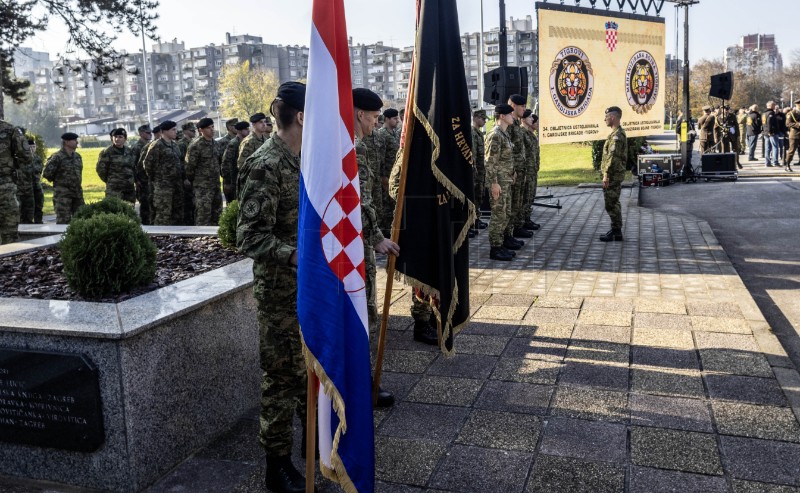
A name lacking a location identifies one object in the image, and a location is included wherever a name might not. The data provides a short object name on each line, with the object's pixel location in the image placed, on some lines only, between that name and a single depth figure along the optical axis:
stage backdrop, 12.23
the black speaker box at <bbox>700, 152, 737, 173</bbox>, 20.34
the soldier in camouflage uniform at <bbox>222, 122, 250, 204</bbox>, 13.75
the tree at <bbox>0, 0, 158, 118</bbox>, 13.81
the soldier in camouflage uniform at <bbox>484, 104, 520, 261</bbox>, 10.12
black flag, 4.56
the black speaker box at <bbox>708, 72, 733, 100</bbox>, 20.88
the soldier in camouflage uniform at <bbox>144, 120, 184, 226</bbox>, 12.29
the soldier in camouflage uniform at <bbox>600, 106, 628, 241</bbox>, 10.87
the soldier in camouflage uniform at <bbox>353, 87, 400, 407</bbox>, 4.62
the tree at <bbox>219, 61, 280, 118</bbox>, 88.12
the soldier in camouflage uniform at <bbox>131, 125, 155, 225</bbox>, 13.94
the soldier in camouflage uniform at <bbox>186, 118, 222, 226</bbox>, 12.47
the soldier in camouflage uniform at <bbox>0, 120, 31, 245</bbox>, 9.05
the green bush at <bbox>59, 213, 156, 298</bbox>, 4.41
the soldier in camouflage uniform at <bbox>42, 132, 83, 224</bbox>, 12.88
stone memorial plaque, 3.67
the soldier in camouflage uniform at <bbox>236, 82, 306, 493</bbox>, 3.59
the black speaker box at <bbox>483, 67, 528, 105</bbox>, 13.66
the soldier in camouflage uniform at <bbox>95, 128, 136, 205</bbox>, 13.10
